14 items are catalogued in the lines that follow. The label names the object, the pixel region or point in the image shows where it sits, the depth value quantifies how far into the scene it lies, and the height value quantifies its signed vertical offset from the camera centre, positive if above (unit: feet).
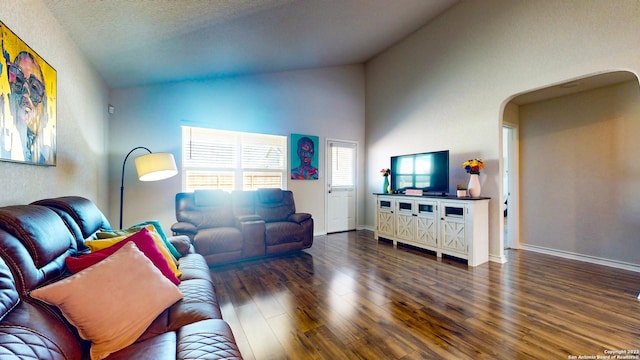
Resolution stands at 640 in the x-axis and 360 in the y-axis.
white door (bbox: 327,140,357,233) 17.11 -0.38
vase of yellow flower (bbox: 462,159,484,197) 11.05 +0.30
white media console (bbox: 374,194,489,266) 10.61 -2.16
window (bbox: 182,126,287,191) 13.02 +1.23
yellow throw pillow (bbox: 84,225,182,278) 4.91 -1.37
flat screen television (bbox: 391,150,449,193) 12.10 +0.48
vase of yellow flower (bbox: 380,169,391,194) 15.55 +0.03
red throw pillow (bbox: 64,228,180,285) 4.34 -1.33
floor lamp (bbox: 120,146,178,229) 8.58 +0.60
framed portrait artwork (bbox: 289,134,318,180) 15.62 +1.56
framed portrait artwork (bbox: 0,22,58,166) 4.50 +1.64
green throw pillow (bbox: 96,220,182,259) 5.67 -1.30
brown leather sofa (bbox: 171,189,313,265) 10.17 -2.06
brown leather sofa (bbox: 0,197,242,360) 2.80 -1.73
